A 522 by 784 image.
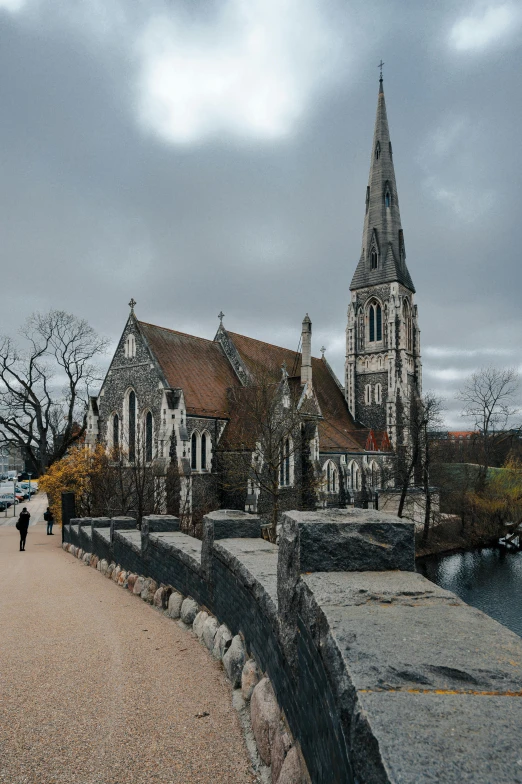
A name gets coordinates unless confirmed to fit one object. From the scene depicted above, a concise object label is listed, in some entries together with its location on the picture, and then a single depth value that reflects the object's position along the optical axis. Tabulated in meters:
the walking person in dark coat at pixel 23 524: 17.81
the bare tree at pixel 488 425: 41.16
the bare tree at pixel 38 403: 36.19
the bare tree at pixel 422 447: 28.56
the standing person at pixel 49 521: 25.04
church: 27.42
